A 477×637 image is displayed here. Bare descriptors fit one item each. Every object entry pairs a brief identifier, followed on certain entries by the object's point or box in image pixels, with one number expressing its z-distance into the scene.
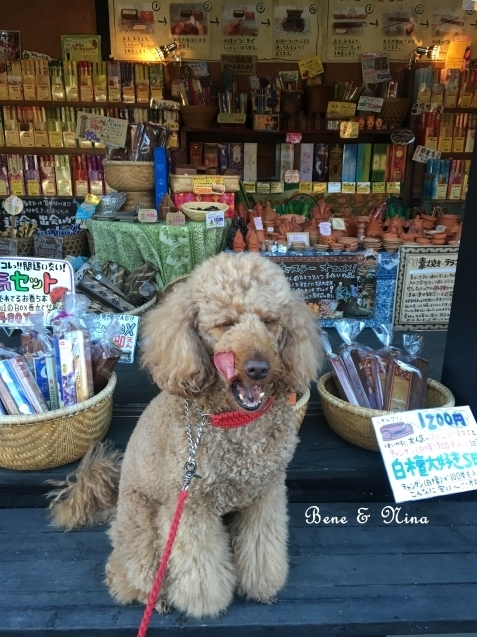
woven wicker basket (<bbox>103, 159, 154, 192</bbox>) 3.45
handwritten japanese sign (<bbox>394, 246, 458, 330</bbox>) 3.46
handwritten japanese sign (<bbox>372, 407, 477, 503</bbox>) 1.81
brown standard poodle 1.30
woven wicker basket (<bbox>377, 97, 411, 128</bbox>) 5.32
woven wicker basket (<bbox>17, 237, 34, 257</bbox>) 4.27
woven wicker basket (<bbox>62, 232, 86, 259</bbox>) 4.55
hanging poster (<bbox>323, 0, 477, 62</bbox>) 5.18
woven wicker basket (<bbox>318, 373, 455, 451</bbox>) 2.04
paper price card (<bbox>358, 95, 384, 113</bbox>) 5.27
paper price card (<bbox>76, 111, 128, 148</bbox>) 3.60
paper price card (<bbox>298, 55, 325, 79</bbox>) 5.25
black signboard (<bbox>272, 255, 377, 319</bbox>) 3.41
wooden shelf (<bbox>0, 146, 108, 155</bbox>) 5.43
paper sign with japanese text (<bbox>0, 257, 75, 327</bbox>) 2.41
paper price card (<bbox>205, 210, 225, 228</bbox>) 3.32
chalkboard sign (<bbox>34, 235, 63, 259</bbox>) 4.27
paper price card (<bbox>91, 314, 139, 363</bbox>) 2.73
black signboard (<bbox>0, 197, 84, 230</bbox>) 5.54
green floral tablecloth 3.36
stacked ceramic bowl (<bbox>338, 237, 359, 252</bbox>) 3.41
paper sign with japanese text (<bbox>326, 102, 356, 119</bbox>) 5.25
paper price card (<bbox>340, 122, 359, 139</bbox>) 5.18
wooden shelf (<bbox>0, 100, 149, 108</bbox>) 5.23
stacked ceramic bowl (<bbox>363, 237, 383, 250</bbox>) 3.42
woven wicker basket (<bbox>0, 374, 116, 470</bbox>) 1.81
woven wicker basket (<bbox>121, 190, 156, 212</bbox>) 3.72
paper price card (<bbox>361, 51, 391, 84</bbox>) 5.29
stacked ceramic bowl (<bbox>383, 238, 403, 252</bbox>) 3.42
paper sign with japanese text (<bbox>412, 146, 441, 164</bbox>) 5.25
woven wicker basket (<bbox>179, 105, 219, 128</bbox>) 5.13
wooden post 2.04
